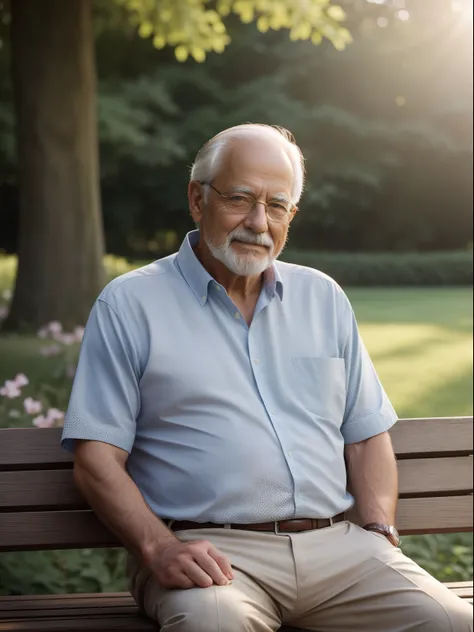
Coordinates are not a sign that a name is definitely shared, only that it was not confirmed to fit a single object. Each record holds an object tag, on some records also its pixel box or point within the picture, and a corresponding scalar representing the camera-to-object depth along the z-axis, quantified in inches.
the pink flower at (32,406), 163.9
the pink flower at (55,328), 206.3
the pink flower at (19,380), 164.1
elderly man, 102.7
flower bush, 189.8
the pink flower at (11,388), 163.3
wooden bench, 115.6
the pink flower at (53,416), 166.4
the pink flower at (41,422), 159.9
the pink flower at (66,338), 204.9
